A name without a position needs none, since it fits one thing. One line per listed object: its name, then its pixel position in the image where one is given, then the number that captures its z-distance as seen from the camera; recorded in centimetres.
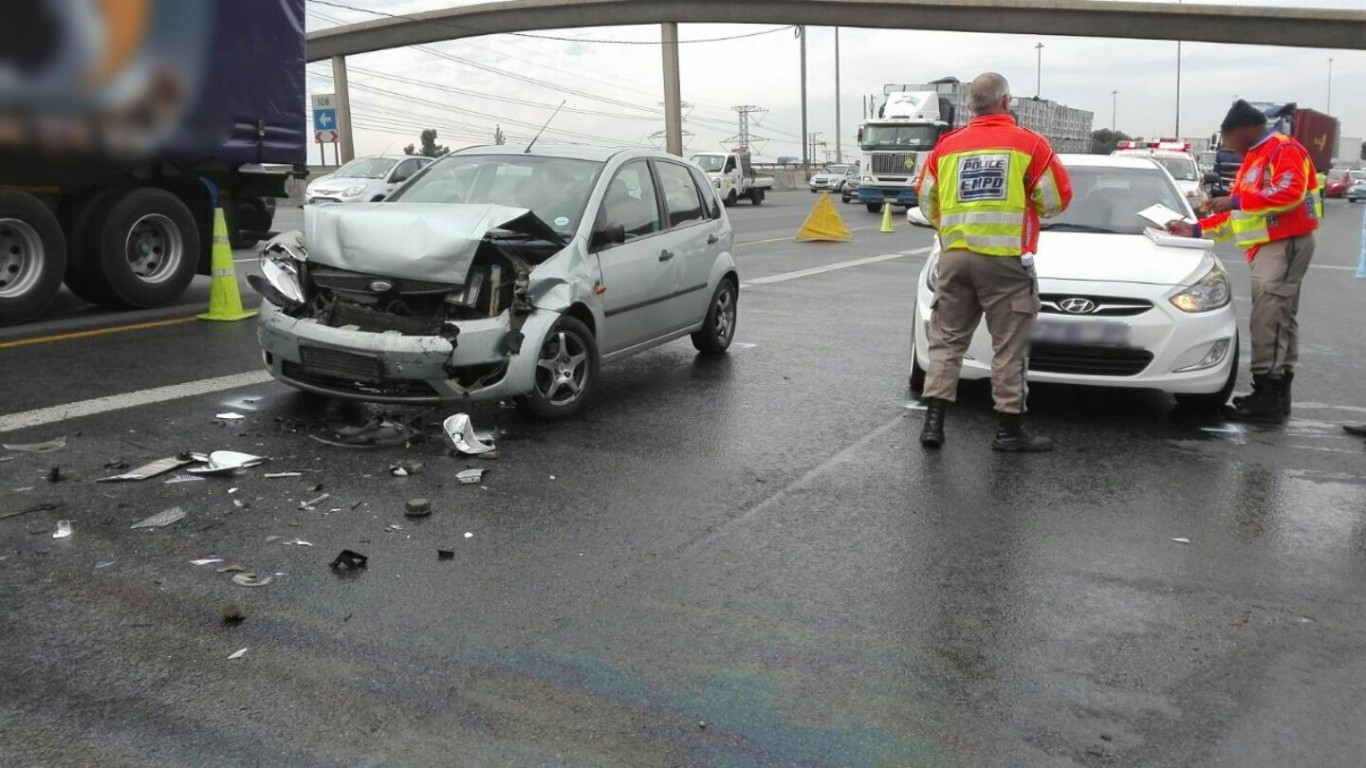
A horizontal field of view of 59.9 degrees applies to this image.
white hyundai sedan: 686
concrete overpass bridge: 4831
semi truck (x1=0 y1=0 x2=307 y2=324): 788
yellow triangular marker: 2242
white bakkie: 4166
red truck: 4175
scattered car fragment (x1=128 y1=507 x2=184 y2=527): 479
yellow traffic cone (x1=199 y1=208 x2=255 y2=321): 1004
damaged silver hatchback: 620
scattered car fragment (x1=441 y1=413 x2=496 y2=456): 602
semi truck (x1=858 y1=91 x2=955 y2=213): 3434
